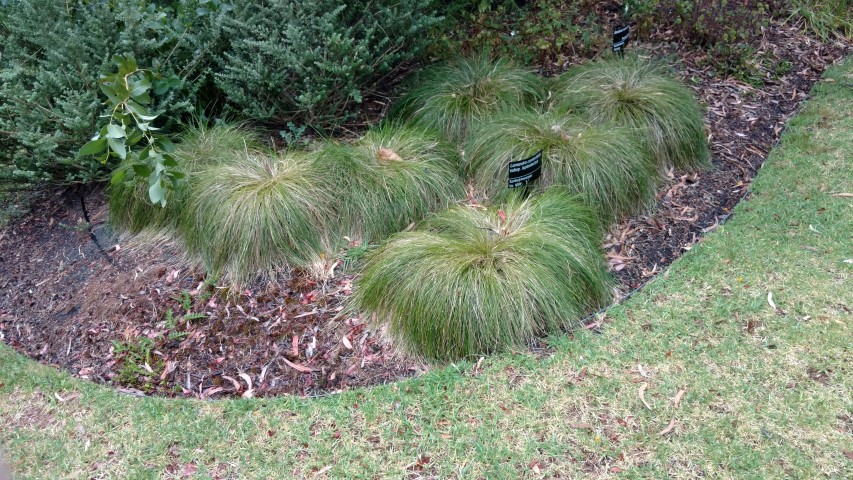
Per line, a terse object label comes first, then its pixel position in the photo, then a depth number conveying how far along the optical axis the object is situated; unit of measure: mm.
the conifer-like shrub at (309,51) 4578
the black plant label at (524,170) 4129
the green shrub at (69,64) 4418
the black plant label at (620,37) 5492
